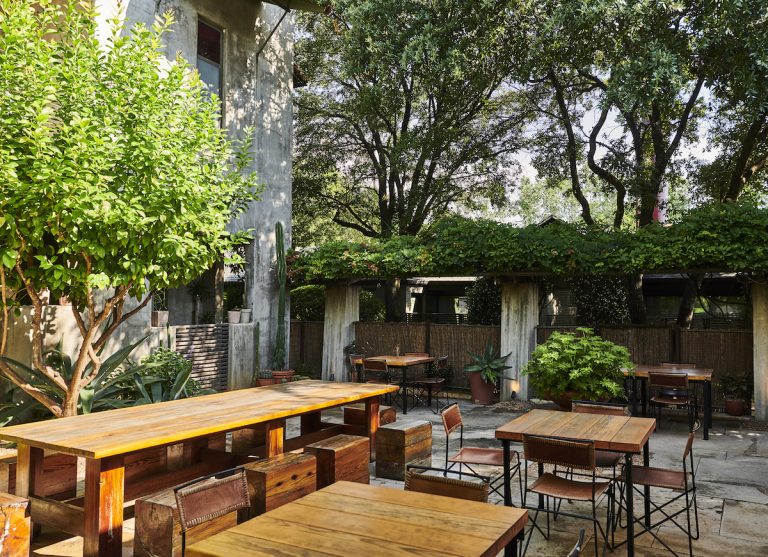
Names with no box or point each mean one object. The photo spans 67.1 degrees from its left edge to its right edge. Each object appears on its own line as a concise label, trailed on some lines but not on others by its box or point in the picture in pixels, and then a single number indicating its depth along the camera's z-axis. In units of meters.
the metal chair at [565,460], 4.30
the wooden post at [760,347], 10.37
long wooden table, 3.85
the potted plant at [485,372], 12.16
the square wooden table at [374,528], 2.54
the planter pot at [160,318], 10.64
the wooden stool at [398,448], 6.42
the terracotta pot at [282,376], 12.42
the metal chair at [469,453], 5.44
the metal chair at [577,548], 2.54
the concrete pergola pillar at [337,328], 14.23
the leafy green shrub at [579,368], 9.28
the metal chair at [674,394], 8.95
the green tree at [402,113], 12.02
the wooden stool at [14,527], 3.47
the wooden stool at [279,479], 4.40
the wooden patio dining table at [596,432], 4.43
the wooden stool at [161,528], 3.90
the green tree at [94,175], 5.39
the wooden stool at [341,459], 5.29
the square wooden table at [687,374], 9.03
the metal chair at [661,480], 4.68
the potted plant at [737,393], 10.65
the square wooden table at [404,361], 10.88
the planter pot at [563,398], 9.62
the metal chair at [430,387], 11.25
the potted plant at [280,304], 13.30
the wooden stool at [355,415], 7.18
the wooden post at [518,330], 12.34
